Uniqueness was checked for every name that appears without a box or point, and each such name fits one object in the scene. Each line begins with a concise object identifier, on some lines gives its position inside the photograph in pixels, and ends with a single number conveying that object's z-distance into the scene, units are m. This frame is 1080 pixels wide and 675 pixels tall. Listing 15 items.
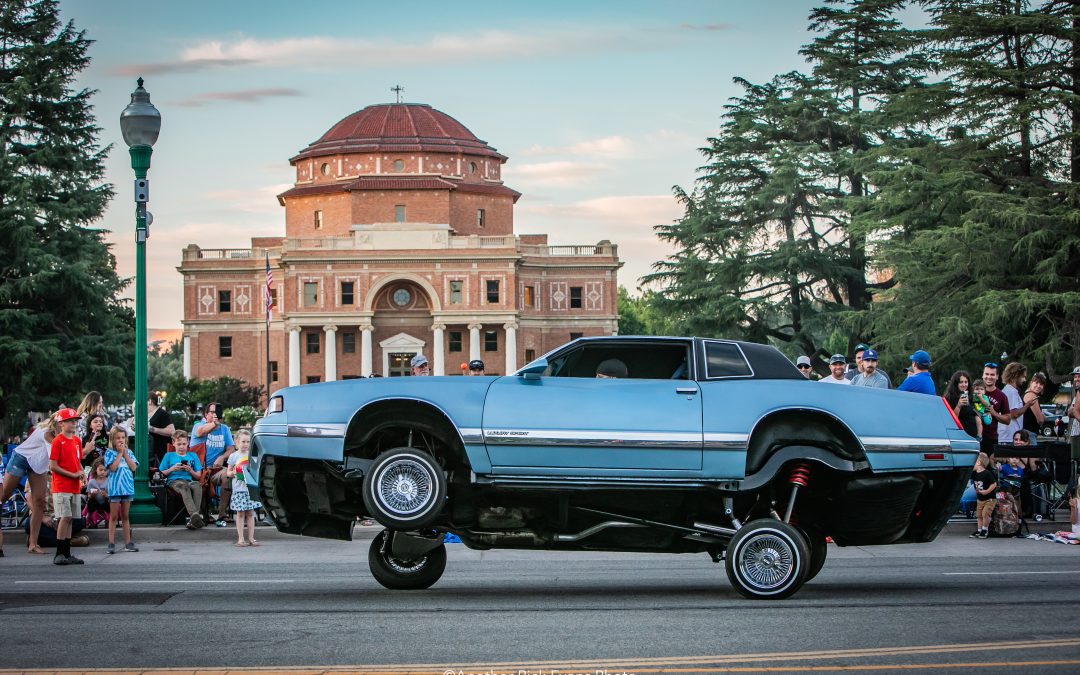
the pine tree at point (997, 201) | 36.16
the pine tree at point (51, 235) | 46.78
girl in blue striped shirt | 15.77
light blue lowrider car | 10.38
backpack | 16.58
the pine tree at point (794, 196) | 55.62
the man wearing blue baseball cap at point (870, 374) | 15.34
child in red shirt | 14.56
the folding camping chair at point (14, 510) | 18.59
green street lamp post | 18.28
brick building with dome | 95.31
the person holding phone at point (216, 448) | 18.44
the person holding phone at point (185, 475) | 18.00
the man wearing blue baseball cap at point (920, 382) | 14.59
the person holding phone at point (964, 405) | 16.88
